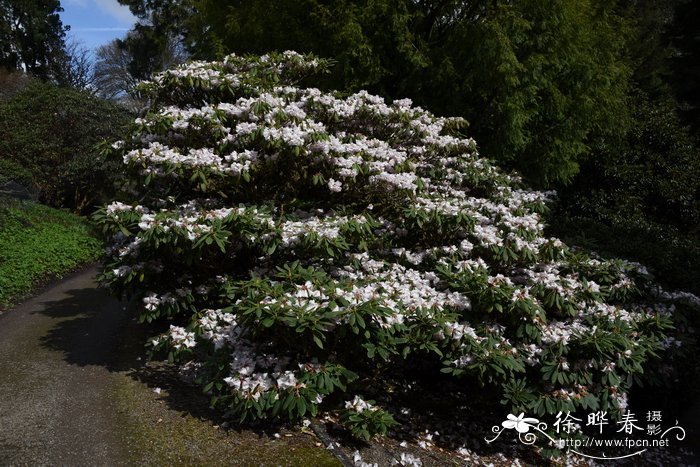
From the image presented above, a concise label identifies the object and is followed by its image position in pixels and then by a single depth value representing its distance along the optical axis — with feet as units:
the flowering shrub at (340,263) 11.02
